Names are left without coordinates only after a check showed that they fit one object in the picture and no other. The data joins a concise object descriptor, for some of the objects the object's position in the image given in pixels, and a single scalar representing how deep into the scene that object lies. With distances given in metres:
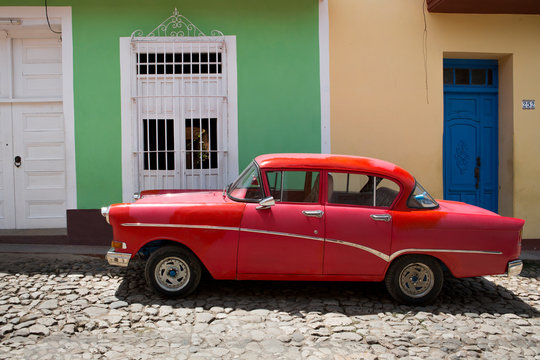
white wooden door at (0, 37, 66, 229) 7.39
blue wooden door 7.72
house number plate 7.43
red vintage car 4.45
